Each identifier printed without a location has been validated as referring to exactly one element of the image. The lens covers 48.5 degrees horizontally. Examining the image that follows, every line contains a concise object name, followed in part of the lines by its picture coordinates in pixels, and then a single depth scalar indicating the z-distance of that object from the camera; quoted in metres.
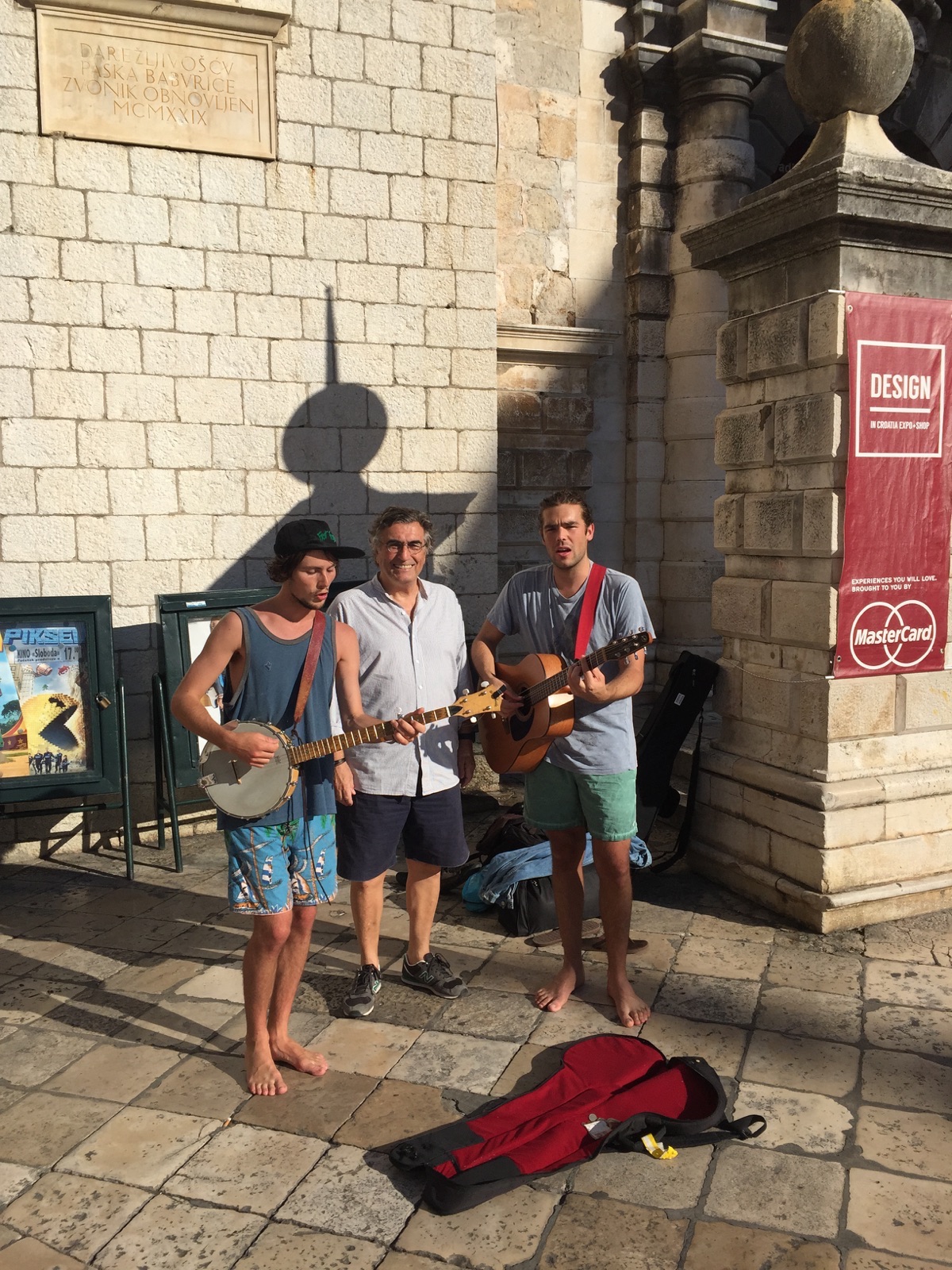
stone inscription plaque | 6.19
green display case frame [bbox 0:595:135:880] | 5.90
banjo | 3.34
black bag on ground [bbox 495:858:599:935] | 4.82
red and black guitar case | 2.90
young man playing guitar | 3.96
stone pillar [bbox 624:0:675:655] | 8.32
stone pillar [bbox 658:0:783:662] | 8.12
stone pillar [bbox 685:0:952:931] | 4.70
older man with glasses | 4.04
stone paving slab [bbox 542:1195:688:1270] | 2.66
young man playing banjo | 3.38
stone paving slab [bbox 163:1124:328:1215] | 2.92
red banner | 4.76
